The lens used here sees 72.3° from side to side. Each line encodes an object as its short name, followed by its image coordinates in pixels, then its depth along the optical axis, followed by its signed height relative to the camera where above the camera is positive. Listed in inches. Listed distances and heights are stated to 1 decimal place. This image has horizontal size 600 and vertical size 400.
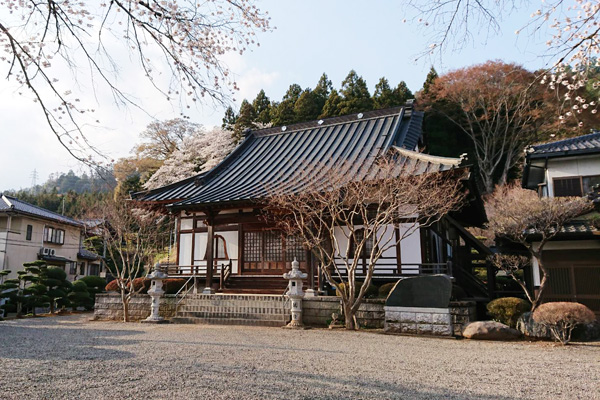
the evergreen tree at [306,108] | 1283.2 +482.7
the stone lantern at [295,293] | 426.3 -31.6
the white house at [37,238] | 1030.4 +63.9
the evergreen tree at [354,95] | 1249.0 +528.2
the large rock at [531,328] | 359.9 -56.6
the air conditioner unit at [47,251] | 1141.7 +28.3
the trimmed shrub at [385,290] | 434.9 -28.3
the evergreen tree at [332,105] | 1246.9 +479.5
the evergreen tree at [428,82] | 1298.1 +573.8
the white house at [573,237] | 427.8 +27.5
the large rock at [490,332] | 358.6 -59.2
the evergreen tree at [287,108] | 1278.3 +490.8
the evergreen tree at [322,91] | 1342.3 +574.1
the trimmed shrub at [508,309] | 386.6 -42.9
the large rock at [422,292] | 376.5 -26.8
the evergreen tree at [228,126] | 1264.3 +422.3
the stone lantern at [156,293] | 486.8 -37.4
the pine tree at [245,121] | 1219.2 +434.9
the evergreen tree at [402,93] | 1304.4 +542.3
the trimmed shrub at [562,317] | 323.0 -41.7
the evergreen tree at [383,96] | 1277.6 +525.2
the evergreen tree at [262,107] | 1330.0 +521.3
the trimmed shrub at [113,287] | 605.9 -37.0
